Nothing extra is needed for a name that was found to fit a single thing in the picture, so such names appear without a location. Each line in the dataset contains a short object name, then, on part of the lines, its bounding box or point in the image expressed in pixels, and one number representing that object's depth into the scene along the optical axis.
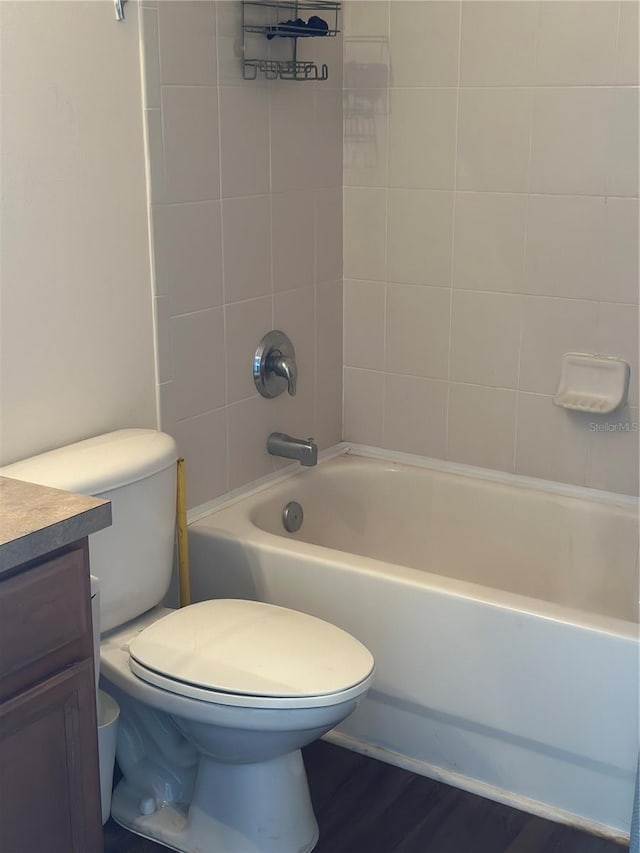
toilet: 1.83
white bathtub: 2.04
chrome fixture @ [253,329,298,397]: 2.59
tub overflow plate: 2.66
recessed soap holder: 2.48
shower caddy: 2.39
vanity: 1.45
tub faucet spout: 2.62
